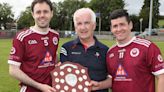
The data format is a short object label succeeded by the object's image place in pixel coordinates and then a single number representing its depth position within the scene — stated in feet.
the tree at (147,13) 226.90
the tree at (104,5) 225.22
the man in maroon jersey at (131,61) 9.64
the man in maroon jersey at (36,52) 10.36
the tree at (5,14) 212.57
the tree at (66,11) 225.89
